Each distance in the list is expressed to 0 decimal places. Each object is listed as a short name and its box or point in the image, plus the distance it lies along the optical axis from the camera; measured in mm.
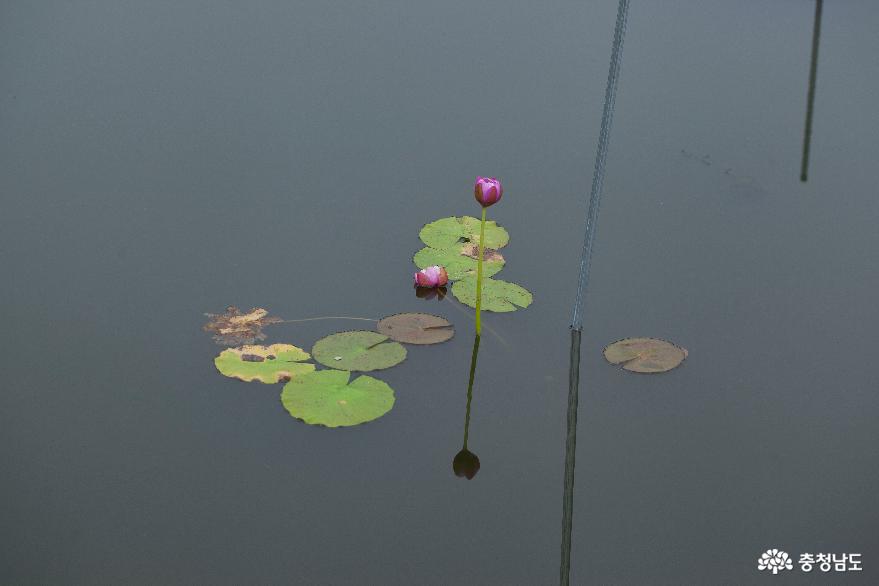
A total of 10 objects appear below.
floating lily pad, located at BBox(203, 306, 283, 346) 6551
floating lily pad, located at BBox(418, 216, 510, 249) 6864
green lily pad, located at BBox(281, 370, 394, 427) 6362
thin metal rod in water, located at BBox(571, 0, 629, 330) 6347
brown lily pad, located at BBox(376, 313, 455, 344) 6573
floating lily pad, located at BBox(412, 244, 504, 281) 6788
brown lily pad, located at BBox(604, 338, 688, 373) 6534
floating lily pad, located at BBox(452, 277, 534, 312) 6679
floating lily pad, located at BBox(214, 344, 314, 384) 6453
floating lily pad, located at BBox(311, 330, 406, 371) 6491
